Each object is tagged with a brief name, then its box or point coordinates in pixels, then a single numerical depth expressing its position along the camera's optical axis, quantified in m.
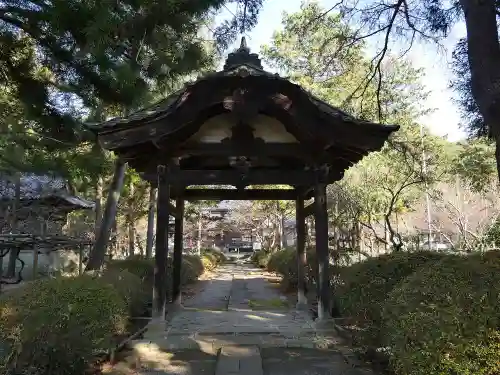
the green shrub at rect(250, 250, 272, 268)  22.50
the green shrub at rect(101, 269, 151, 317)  5.80
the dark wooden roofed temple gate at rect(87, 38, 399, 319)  5.41
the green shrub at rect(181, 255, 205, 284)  12.26
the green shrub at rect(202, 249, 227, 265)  25.10
